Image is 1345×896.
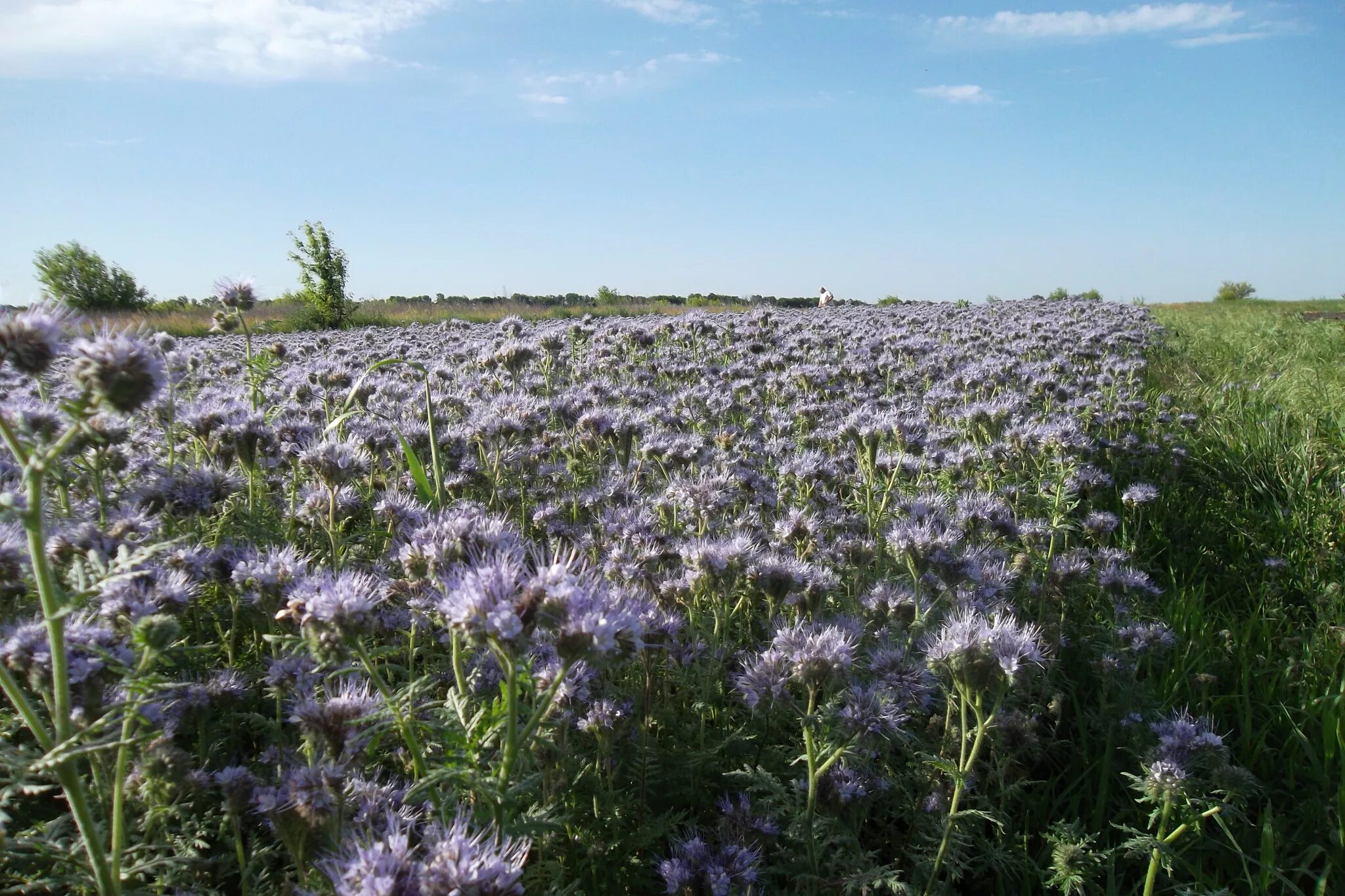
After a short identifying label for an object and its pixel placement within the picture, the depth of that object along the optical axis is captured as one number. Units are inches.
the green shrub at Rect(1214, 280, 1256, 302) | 2113.7
